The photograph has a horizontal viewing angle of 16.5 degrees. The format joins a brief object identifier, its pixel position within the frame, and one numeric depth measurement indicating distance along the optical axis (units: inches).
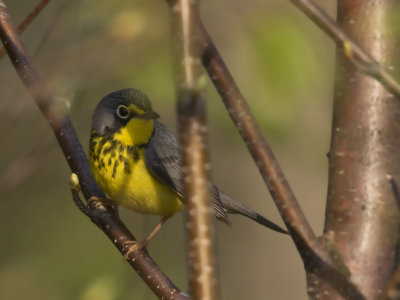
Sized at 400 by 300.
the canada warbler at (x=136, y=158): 381.1
